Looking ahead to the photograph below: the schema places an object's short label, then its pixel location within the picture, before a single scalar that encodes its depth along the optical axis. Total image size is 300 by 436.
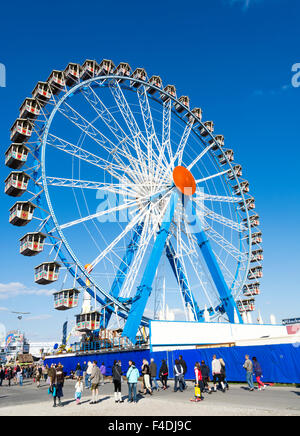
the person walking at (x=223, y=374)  12.17
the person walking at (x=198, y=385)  10.16
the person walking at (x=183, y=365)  12.76
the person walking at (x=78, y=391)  10.45
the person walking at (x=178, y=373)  12.66
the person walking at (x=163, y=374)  13.88
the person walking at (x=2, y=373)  21.90
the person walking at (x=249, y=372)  12.13
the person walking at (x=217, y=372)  12.12
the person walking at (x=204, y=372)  11.96
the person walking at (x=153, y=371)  13.09
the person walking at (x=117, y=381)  10.30
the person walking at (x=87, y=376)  14.49
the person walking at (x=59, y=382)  10.02
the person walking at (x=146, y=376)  11.92
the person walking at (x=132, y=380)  10.30
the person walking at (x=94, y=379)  10.36
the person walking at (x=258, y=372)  12.29
